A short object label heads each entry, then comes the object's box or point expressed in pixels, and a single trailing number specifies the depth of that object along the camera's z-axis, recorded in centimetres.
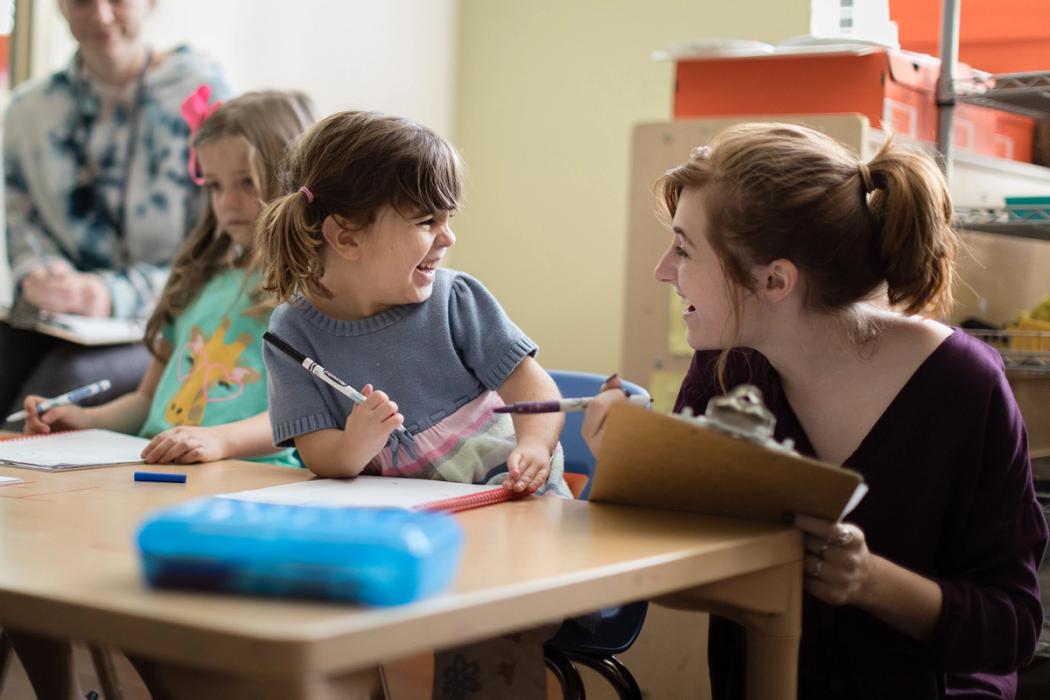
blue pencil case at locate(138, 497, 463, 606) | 63
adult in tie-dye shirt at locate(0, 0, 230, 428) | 264
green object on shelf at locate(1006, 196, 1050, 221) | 192
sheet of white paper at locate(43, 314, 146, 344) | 231
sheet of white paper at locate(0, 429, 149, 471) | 133
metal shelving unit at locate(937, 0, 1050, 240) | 196
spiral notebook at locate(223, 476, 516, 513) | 105
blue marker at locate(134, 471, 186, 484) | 122
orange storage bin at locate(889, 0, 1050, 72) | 259
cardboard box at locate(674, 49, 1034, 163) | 222
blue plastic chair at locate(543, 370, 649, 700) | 136
